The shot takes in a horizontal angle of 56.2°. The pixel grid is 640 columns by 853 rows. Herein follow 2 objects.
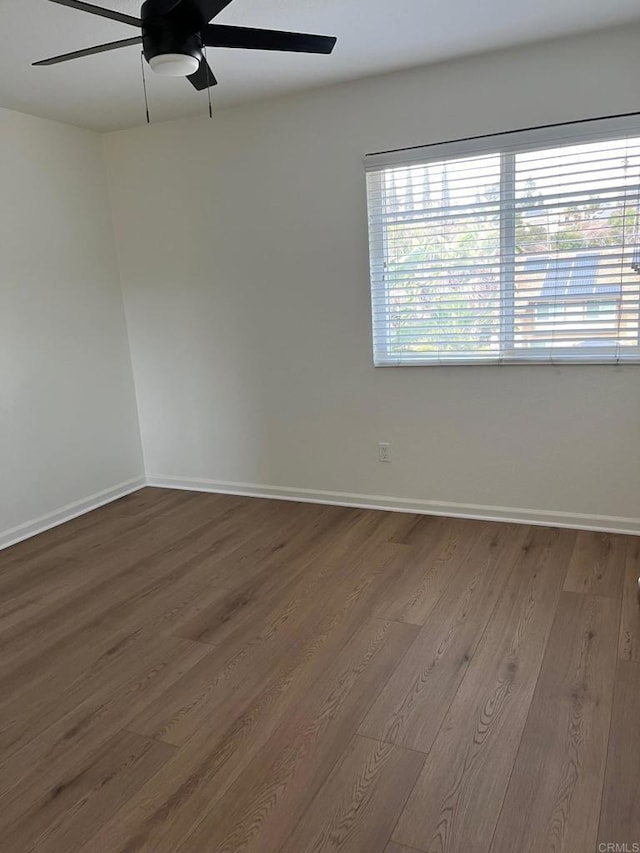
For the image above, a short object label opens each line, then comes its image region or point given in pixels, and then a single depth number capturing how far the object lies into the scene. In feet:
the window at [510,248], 9.83
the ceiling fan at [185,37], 6.25
